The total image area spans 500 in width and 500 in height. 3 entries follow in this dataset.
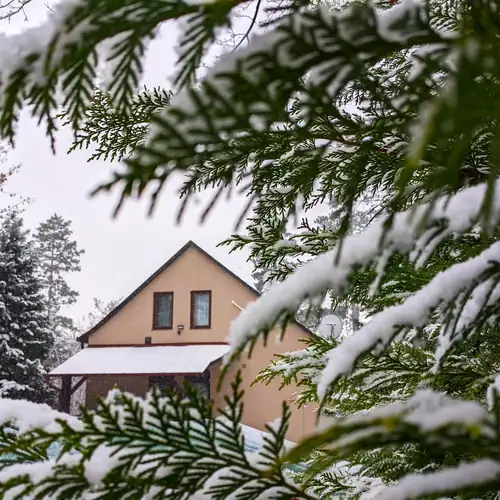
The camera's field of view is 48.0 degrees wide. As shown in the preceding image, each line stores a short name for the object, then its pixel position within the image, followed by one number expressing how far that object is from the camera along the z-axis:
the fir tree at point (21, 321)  19.83
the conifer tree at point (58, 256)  42.59
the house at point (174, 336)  18.47
